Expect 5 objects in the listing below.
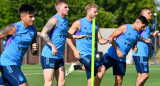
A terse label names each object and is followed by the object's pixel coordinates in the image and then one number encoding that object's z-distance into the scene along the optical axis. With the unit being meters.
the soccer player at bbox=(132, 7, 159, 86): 22.69
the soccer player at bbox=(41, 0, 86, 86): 17.59
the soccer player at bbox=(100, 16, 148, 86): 20.64
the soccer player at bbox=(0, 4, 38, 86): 15.30
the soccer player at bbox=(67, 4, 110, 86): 19.87
